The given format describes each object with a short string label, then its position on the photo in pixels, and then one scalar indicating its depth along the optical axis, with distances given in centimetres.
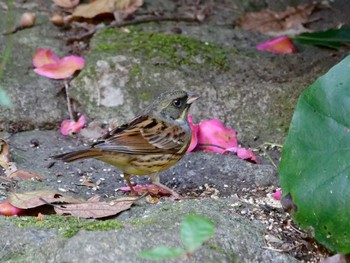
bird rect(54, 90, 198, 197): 964
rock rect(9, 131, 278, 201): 998
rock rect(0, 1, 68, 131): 1155
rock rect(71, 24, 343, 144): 1189
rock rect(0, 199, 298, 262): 725
